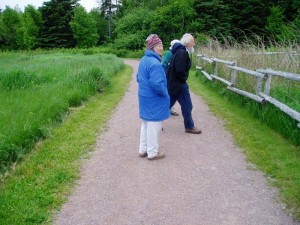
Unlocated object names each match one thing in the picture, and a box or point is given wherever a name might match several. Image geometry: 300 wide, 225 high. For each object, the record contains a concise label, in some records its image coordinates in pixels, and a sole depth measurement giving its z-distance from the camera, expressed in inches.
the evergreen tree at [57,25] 2459.4
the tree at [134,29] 1893.5
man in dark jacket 266.7
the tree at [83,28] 2365.3
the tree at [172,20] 1836.9
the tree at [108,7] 3016.7
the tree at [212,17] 1924.2
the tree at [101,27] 2761.1
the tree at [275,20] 1804.9
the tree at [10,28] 2645.2
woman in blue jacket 209.8
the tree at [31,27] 2423.2
